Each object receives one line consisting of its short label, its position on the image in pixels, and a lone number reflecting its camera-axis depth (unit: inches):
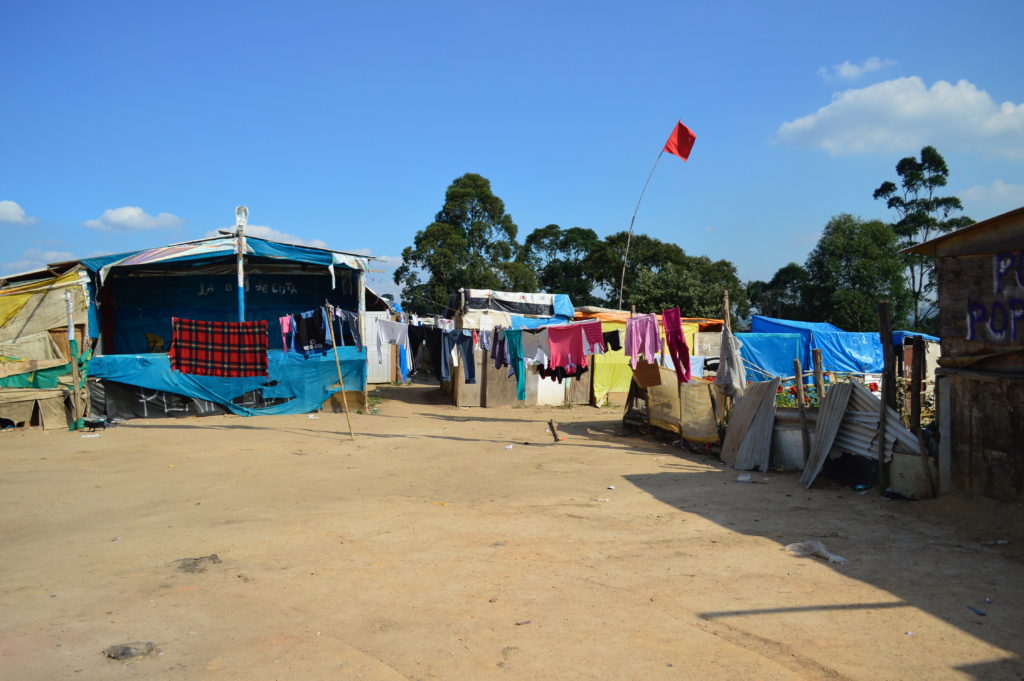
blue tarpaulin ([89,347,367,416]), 633.6
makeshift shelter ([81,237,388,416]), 652.1
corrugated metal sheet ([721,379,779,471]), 405.7
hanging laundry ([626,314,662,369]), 553.6
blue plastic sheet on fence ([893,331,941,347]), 793.6
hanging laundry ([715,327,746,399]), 460.8
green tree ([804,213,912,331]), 1187.3
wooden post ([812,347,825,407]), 404.8
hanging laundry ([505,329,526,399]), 666.2
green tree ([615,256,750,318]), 1204.5
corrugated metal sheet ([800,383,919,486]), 327.6
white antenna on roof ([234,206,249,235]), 660.7
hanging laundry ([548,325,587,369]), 614.9
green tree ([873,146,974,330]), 1333.7
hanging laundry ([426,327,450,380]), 795.8
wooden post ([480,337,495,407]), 794.8
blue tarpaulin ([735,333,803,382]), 884.0
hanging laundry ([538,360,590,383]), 631.7
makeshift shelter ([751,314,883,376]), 909.8
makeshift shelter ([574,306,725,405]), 814.5
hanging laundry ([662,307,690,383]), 509.4
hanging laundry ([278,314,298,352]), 679.7
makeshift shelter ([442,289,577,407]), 800.3
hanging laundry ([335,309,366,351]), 717.3
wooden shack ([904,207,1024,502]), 273.6
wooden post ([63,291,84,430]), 587.8
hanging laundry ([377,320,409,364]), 771.4
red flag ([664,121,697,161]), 661.9
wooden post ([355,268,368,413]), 716.7
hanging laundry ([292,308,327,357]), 681.6
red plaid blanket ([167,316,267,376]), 599.8
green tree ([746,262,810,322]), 1366.9
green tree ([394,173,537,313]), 1374.3
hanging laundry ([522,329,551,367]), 633.0
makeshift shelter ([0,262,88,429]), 574.9
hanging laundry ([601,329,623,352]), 609.6
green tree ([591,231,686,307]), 1517.0
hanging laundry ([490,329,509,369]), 692.7
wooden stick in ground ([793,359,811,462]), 380.8
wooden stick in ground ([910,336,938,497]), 311.1
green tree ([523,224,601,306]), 1583.4
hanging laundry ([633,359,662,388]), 523.8
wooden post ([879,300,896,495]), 330.0
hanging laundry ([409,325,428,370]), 803.4
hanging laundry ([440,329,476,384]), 771.4
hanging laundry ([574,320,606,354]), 609.3
